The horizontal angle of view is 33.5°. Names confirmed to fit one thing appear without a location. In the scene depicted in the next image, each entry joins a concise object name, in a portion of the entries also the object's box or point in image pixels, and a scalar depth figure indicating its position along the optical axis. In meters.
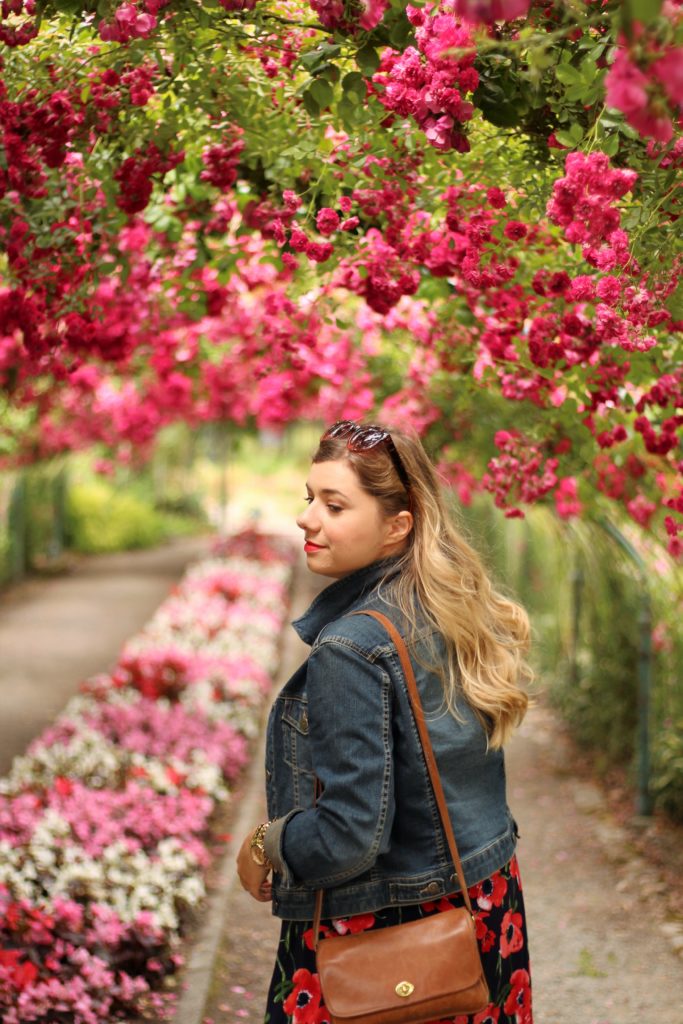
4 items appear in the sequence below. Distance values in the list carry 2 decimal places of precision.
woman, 2.08
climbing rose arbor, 2.43
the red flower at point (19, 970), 3.48
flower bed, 3.77
